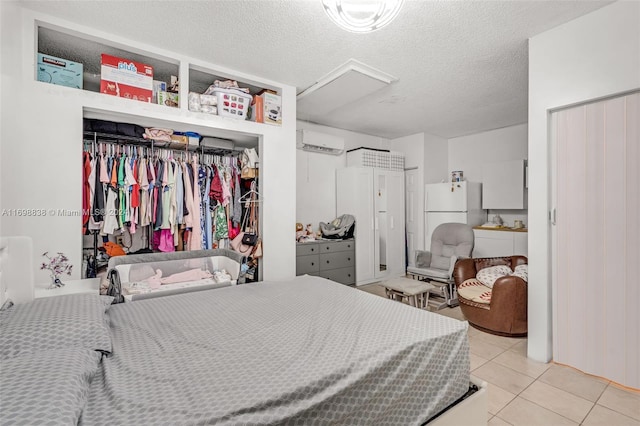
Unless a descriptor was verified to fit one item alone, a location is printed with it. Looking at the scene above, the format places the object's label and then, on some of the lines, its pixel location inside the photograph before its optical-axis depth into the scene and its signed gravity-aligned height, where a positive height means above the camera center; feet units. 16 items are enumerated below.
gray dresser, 12.83 -2.20
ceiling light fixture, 5.18 +3.66
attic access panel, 9.40 +4.58
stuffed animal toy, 13.70 -0.93
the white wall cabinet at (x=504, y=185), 14.52 +1.45
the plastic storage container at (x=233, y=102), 9.43 +3.67
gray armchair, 12.36 -2.08
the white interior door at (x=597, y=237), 6.33 -0.58
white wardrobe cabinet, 15.39 -0.13
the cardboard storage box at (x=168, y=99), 8.52 +3.40
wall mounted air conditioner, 14.42 +3.63
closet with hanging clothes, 8.57 +0.54
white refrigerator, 15.64 +0.45
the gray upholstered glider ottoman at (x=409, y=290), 10.27 -2.76
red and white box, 7.70 +3.67
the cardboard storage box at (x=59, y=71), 7.13 +3.57
